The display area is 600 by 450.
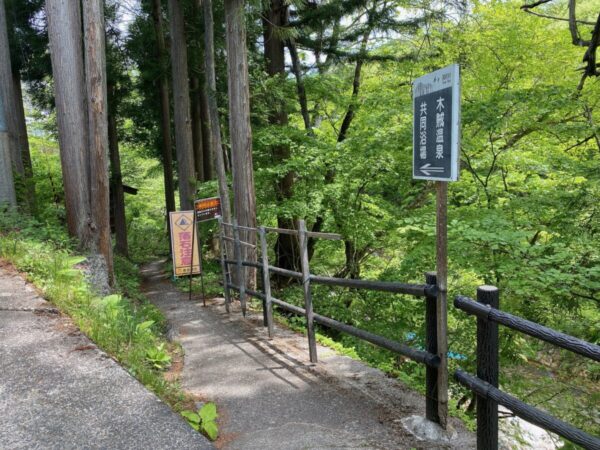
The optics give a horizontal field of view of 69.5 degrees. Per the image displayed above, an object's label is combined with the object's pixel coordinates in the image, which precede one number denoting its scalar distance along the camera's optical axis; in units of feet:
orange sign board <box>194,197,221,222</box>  28.07
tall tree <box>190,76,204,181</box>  54.80
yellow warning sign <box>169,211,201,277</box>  33.73
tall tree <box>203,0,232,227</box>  32.07
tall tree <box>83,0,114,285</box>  23.27
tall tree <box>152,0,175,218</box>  47.50
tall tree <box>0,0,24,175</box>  31.35
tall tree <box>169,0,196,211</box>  39.01
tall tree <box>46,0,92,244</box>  23.86
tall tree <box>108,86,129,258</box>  50.65
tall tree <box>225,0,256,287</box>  25.91
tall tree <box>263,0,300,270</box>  31.79
